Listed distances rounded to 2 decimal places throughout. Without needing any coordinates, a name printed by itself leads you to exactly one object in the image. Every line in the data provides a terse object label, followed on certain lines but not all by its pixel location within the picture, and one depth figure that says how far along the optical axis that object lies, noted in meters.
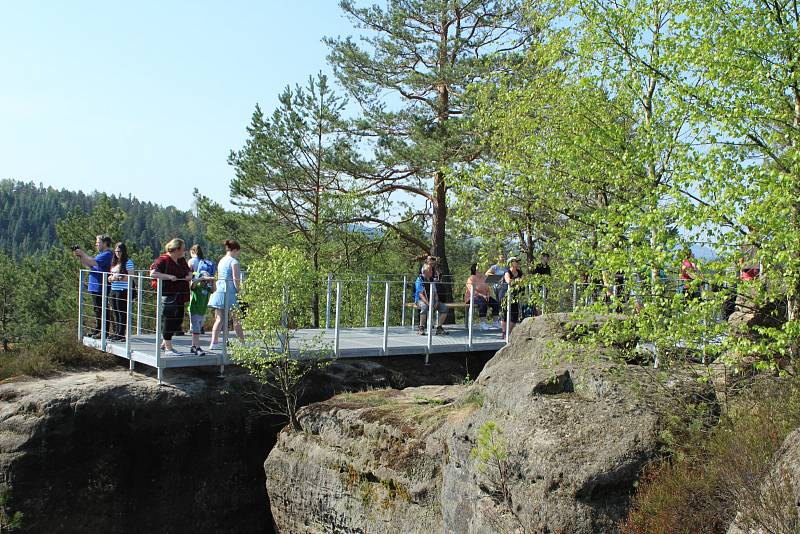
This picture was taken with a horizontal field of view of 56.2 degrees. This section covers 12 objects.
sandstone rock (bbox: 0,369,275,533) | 10.80
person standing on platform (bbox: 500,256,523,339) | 11.16
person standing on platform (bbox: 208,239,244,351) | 11.75
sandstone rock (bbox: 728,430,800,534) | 5.49
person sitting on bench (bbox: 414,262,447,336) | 14.84
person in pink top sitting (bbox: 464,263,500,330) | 15.61
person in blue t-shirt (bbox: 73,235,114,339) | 12.79
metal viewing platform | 11.53
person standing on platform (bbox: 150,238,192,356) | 11.44
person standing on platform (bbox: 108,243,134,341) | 12.41
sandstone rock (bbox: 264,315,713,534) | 7.27
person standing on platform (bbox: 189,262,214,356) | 11.73
